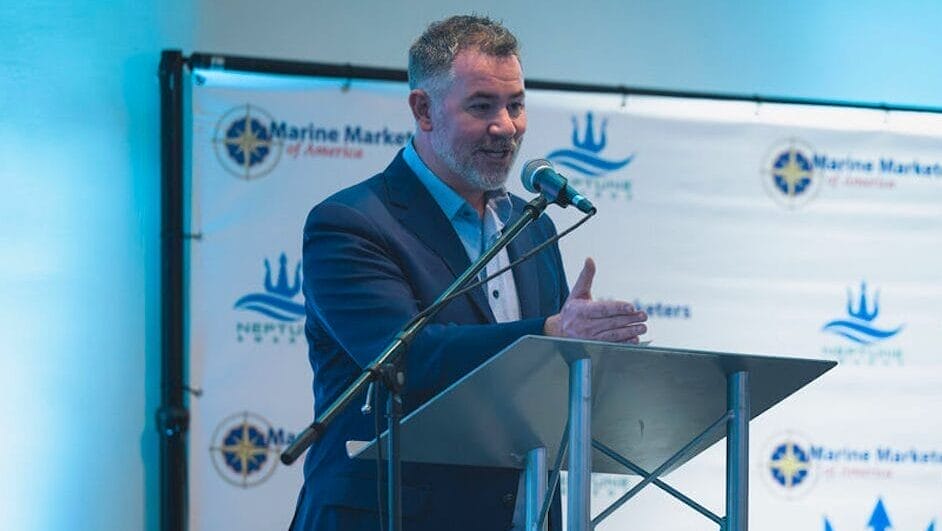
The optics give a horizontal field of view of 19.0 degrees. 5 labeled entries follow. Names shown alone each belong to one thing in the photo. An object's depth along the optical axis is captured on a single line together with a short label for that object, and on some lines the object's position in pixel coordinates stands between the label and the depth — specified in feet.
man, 17.94
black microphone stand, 14.66
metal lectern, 15.01
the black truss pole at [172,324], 30.10
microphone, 16.75
